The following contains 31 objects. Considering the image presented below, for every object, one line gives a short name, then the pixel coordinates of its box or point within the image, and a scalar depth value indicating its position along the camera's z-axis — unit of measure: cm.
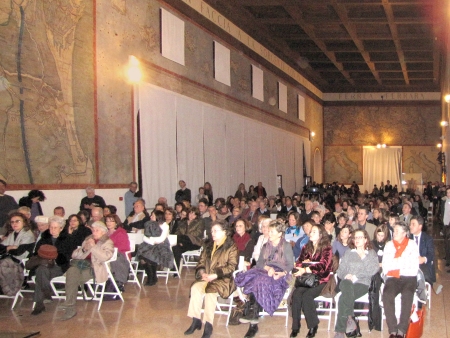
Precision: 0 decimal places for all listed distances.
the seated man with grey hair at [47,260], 746
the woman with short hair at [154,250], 935
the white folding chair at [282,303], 665
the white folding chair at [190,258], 1059
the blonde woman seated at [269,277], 638
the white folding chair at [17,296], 771
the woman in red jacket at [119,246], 822
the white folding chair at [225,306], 679
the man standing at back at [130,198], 1245
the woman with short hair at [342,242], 730
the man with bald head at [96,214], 949
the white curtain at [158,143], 1334
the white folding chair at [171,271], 966
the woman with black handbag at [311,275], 626
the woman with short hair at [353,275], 614
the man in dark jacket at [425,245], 732
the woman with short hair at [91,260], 751
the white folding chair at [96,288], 767
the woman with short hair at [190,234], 1040
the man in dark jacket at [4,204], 900
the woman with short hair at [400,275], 596
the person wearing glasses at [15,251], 767
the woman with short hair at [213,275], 627
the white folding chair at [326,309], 655
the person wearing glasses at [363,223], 916
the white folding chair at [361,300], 642
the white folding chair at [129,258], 858
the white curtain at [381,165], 3466
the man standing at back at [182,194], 1444
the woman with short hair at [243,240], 808
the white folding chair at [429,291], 732
